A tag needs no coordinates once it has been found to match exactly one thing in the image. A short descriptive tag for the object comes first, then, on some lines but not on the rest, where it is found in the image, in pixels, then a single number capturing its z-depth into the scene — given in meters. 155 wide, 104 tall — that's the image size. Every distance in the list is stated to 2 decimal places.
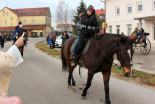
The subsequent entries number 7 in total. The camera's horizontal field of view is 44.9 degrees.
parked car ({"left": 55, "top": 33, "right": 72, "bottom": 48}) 24.76
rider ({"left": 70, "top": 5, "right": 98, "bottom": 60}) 5.19
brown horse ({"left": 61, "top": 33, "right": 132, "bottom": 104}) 4.20
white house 24.62
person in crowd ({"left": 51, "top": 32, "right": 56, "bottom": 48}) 22.44
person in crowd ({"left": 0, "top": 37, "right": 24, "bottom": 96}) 1.39
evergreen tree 46.09
